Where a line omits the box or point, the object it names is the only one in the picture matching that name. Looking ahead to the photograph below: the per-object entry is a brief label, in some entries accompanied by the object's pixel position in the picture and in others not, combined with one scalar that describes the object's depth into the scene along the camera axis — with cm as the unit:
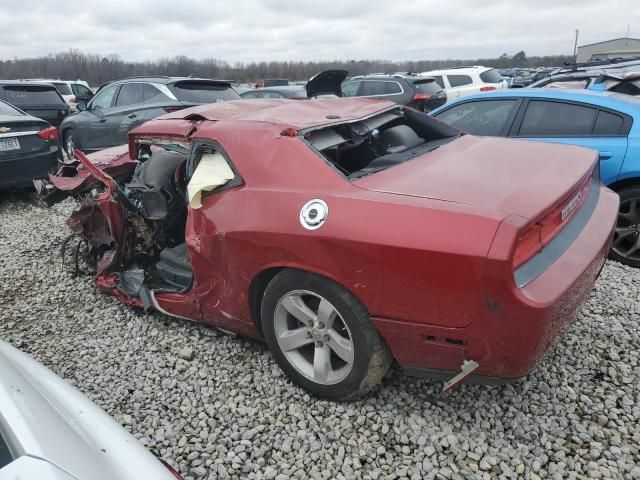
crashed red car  195
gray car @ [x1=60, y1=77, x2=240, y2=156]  764
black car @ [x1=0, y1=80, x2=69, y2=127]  980
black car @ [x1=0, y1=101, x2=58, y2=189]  627
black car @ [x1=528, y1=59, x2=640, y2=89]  661
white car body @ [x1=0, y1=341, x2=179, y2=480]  122
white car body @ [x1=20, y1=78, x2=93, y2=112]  1675
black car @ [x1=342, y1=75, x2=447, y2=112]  1132
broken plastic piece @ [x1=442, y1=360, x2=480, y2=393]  204
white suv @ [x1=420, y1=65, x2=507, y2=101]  1246
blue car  398
